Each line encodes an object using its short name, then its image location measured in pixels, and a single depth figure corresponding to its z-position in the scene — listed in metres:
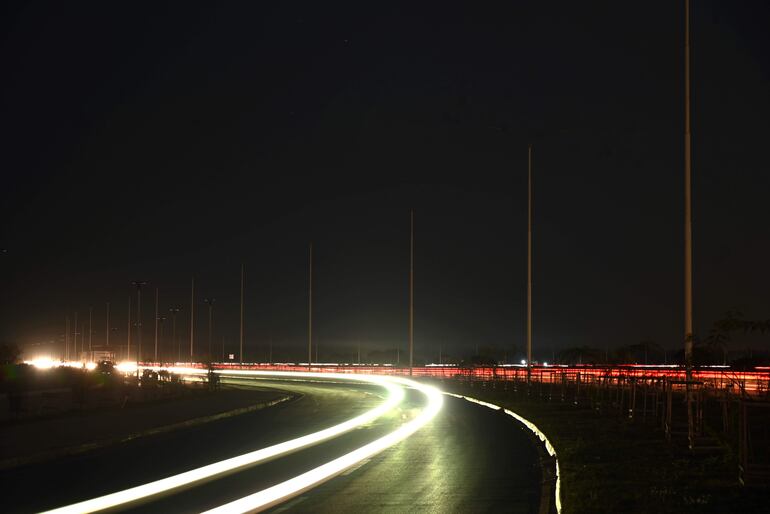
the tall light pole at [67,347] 191.38
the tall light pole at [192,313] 110.22
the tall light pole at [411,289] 68.67
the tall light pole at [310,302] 85.48
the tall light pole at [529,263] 47.68
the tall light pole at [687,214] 20.92
